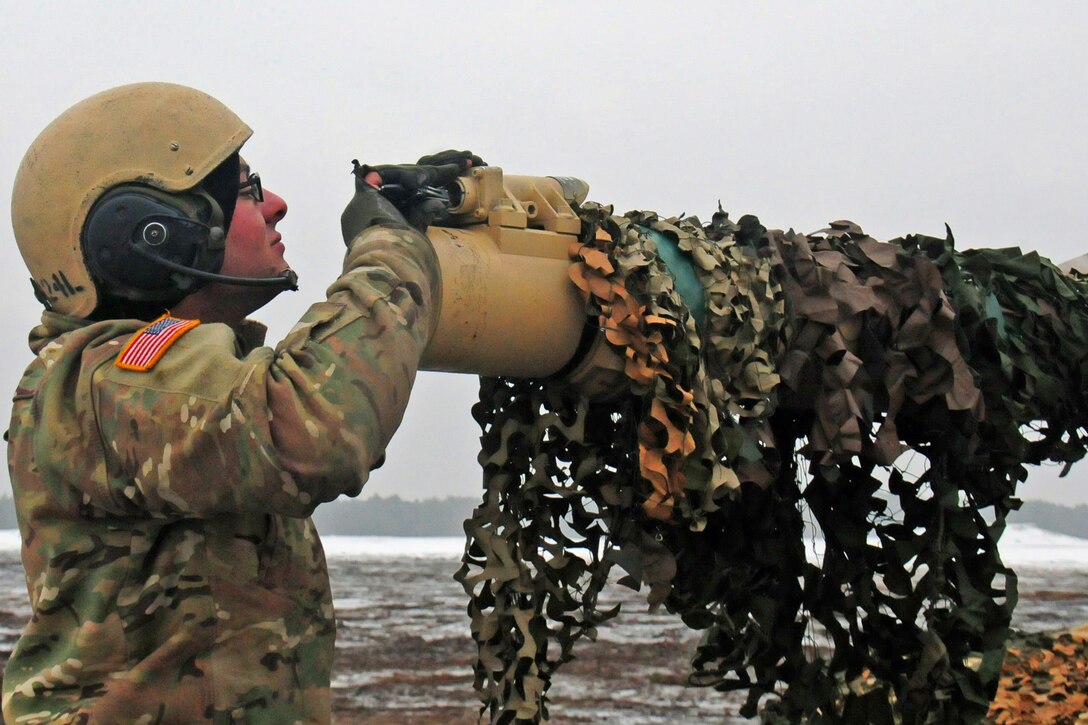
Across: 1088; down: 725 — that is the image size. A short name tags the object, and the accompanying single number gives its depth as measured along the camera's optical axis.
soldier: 2.66
